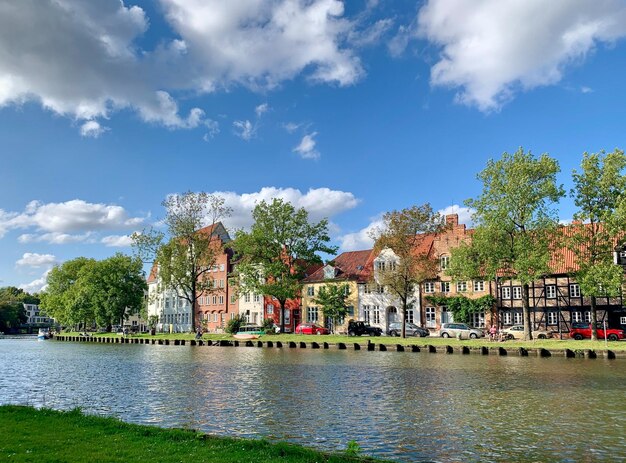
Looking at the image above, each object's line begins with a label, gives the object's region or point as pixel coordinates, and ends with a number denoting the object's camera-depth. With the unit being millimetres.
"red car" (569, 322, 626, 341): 53172
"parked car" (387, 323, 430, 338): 63406
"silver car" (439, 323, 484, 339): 58406
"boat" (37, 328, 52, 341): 103750
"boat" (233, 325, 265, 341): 67250
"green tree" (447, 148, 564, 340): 49594
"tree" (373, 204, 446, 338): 58531
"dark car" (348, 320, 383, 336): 67562
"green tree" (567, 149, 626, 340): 47312
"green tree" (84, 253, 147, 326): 95500
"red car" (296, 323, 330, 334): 72750
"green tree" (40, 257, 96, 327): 97188
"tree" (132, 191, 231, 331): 76750
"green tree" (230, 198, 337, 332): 71875
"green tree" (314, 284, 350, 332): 74812
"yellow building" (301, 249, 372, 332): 77625
